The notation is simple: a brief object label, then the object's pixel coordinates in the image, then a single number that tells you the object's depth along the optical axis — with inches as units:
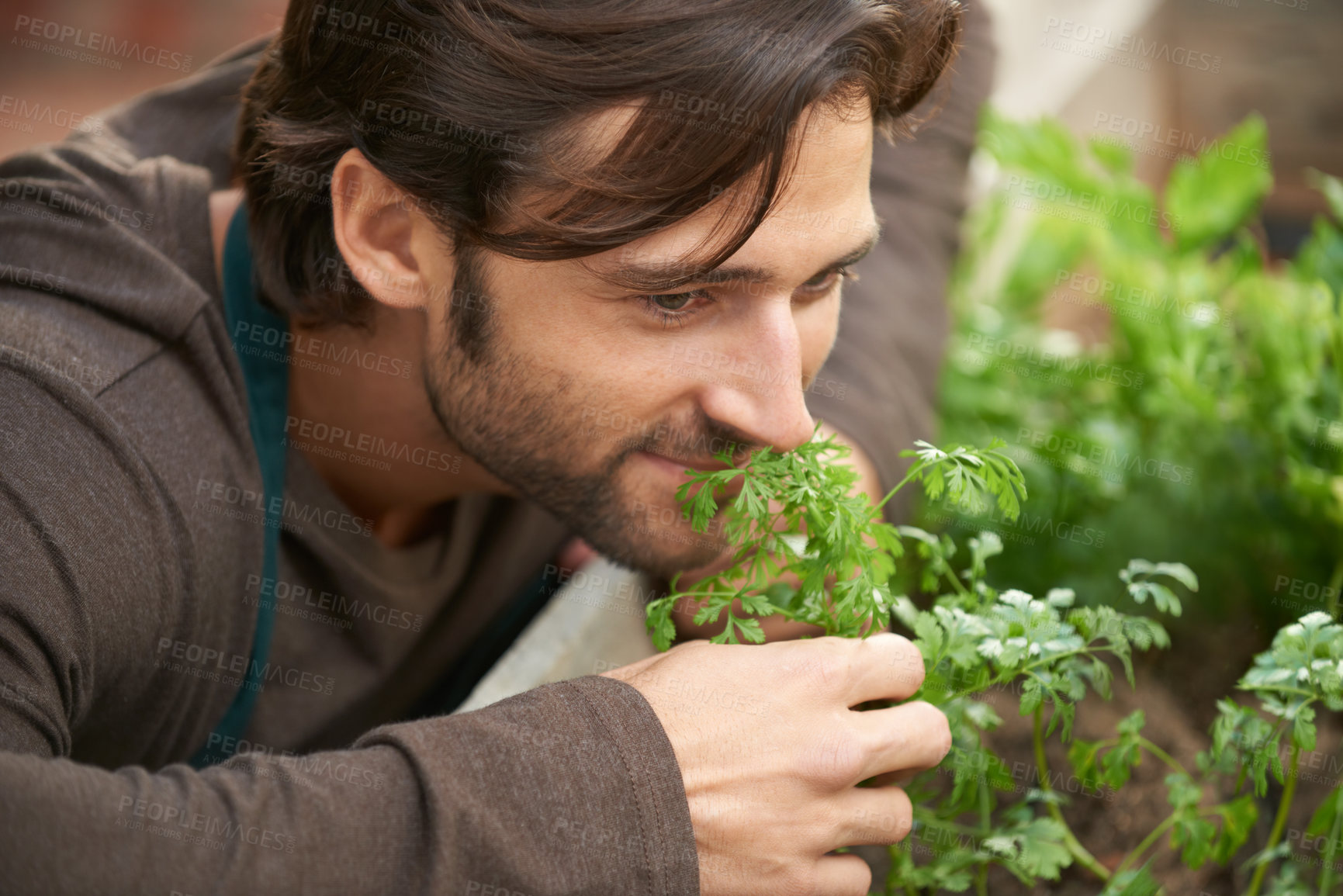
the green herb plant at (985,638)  42.0
